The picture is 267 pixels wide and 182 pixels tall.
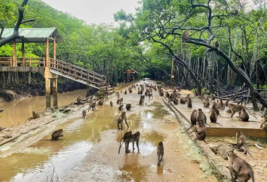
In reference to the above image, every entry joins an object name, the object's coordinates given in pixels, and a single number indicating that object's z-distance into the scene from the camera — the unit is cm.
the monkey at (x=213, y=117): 976
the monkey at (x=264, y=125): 877
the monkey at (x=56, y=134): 910
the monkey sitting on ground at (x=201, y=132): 819
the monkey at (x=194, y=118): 962
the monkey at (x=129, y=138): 767
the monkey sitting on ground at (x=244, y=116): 1025
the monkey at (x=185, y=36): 1191
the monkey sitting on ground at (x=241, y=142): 731
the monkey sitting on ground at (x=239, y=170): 466
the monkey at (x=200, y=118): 900
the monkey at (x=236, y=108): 1154
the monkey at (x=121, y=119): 1082
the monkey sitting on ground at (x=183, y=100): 1752
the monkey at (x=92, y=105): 1617
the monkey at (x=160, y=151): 668
